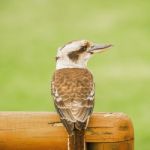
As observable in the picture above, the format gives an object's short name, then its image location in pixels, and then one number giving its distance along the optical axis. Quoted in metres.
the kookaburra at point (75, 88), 7.41
